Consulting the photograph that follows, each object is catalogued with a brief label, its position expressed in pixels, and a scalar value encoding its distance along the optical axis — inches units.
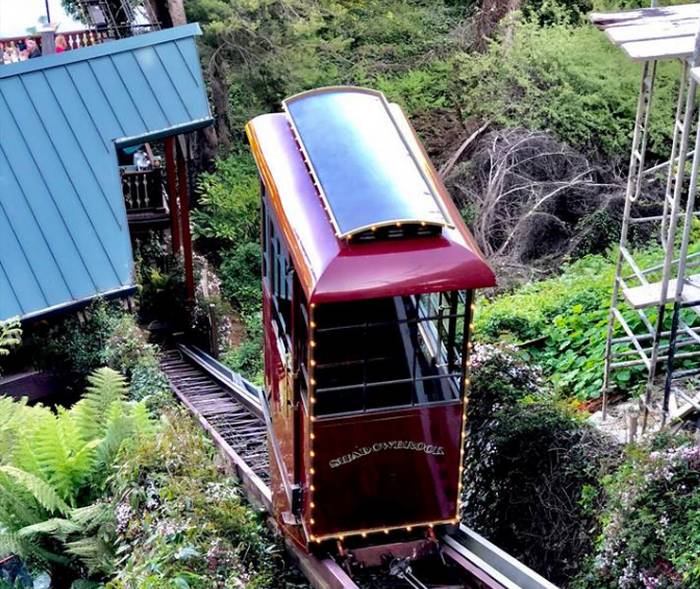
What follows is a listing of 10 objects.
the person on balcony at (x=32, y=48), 792.3
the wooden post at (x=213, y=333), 661.9
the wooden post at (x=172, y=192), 644.7
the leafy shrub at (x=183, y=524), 294.7
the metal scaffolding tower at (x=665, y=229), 294.5
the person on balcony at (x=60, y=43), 765.9
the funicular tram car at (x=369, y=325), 272.1
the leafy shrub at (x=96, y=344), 538.9
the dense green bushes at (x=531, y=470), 313.3
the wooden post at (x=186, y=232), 649.6
